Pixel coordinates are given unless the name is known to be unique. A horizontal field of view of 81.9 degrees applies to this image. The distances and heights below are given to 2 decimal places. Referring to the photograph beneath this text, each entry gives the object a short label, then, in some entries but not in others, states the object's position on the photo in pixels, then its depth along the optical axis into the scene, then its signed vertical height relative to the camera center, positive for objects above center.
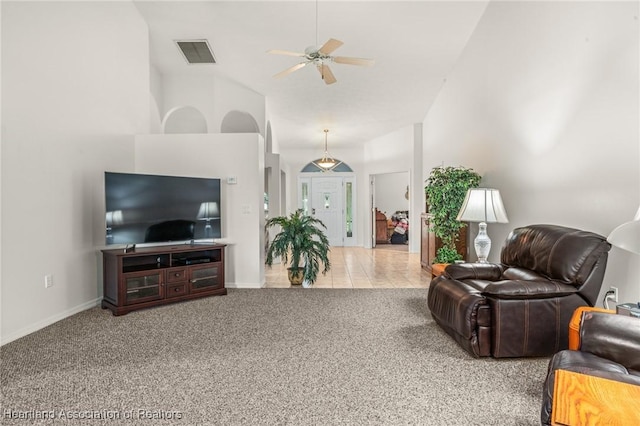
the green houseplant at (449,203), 5.24 +0.07
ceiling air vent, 5.45 +2.45
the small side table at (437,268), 4.84 -0.80
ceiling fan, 3.75 +1.61
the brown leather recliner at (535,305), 2.62 -0.70
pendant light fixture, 9.48 +1.27
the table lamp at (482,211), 4.10 -0.03
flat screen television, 3.97 +0.03
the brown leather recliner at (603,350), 1.68 -0.71
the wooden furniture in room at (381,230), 10.77 -0.62
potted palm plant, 5.03 -0.52
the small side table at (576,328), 2.00 -0.67
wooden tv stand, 3.88 -0.73
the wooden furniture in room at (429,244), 5.71 -0.59
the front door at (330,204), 10.23 +0.15
